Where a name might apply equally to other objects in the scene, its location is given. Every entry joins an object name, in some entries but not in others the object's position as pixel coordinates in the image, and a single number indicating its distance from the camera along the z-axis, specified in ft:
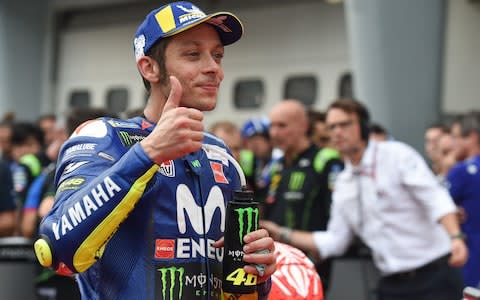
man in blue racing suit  17.19
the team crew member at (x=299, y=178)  49.57
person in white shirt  43.75
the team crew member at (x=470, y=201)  53.88
